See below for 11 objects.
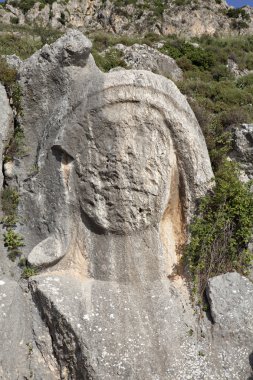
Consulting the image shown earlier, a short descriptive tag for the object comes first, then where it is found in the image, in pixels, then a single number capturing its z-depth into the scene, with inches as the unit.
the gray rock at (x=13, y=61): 274.4
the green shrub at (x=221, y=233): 228.4
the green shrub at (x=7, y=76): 259.0
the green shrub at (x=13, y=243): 223.5
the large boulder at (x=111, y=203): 205.9
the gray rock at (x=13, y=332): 192.1
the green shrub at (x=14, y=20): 1348.4
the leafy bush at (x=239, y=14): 1457.9
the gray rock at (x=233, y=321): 196.4
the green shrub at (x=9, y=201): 236.5
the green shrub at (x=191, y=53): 726.7
